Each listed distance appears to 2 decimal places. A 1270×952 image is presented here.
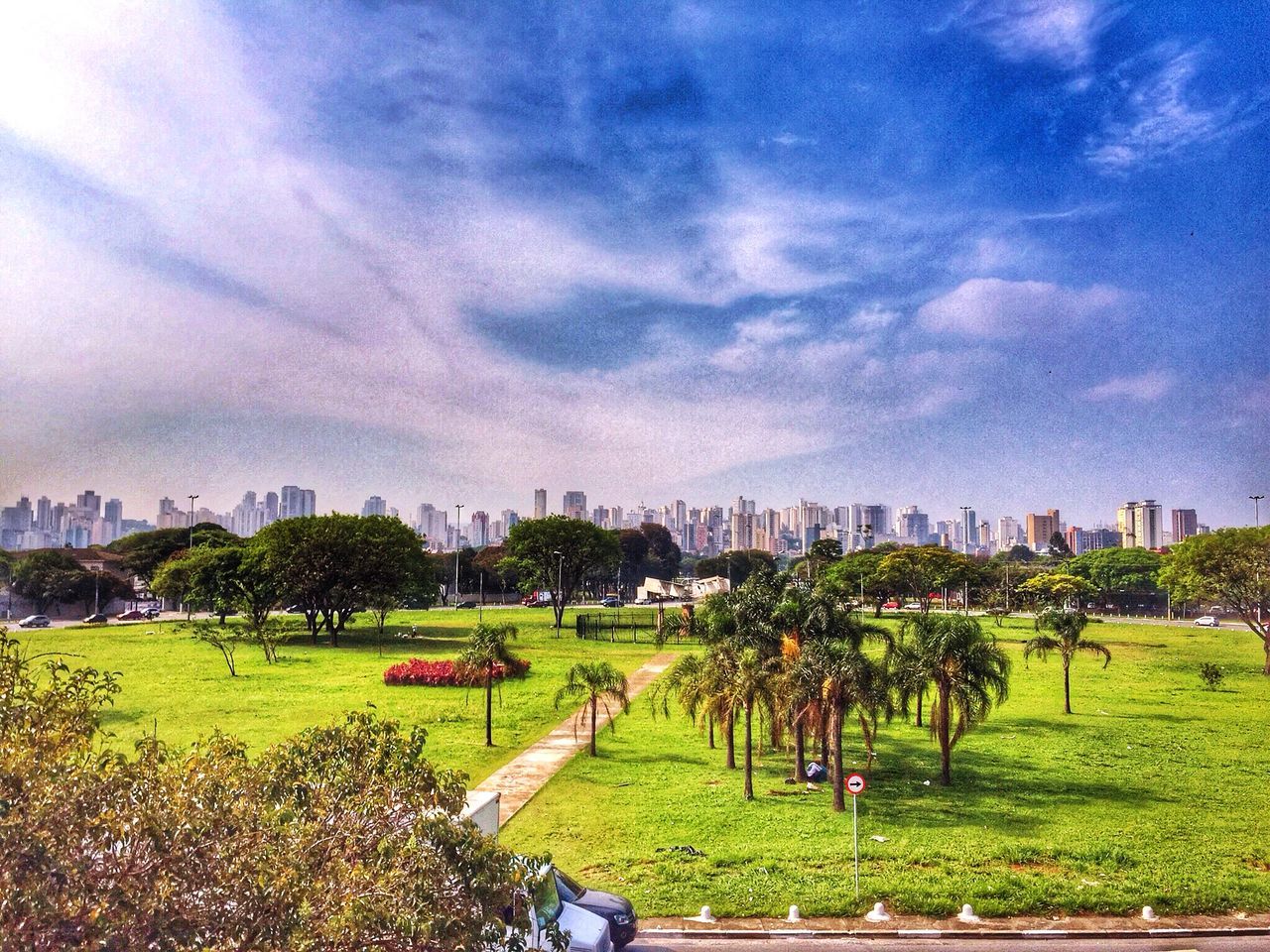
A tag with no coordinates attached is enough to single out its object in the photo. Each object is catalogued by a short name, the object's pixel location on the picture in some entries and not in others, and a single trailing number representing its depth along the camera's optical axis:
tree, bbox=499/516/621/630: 73.12
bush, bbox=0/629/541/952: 5.23
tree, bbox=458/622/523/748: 27.36
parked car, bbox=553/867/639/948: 12.64
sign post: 16.16
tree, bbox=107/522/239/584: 91.25
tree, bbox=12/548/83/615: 76.00
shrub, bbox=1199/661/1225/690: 39.56
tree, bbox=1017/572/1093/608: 82.19
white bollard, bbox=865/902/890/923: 13.88
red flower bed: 38.91
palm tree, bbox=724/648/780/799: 21.55
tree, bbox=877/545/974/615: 85.12
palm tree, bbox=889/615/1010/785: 22.33
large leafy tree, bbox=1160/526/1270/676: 48.44
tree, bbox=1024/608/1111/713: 33.50
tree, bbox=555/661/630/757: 25.81
